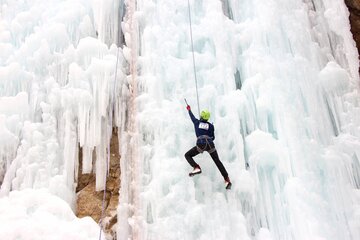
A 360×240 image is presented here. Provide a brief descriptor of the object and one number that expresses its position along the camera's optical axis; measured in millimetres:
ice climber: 5828
